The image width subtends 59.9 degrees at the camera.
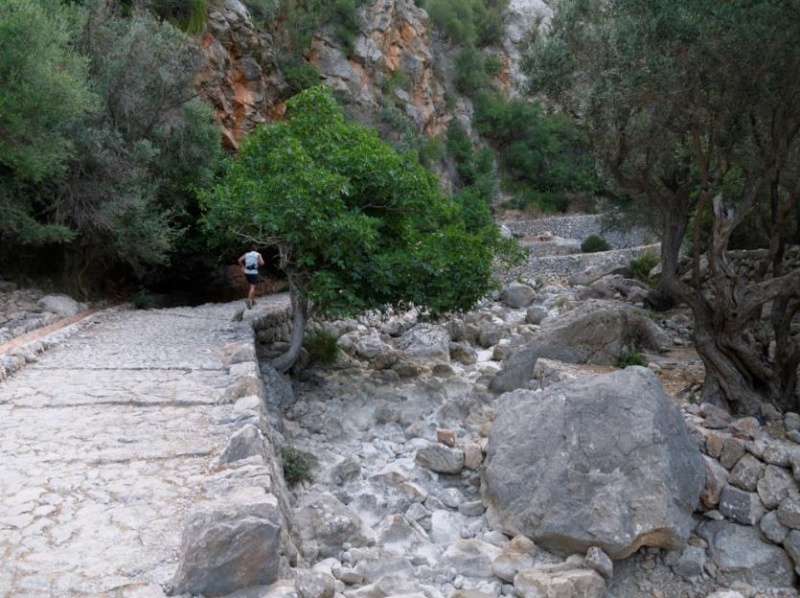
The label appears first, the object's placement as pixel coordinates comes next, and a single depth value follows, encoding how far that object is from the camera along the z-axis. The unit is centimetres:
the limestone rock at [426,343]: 1427
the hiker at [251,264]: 1401
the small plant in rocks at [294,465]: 802
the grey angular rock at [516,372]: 1183
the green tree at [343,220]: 1043
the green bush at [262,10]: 2467
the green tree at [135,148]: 1380
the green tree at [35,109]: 995
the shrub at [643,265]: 2338
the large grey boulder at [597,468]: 679
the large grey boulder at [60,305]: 1215
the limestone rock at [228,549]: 378
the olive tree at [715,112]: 888
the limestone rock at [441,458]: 870
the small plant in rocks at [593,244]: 3322
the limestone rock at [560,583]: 609
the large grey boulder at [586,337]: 1186
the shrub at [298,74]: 2536
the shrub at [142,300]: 1672
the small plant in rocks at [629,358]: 1177
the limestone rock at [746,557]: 700
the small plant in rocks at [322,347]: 1317
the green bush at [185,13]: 1962
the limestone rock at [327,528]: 657
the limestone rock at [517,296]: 2152
